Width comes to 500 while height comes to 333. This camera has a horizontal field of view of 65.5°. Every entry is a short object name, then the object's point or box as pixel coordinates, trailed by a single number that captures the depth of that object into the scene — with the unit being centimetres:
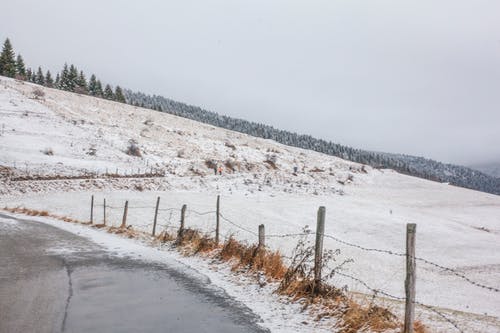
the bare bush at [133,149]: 5420
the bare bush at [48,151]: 4438
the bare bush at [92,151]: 4871
